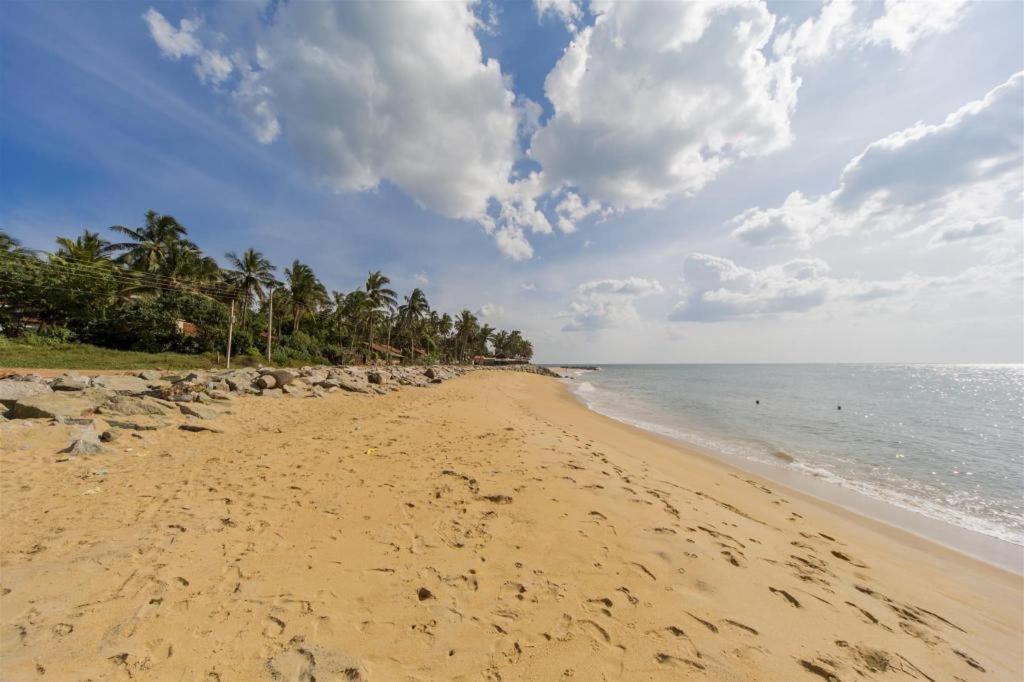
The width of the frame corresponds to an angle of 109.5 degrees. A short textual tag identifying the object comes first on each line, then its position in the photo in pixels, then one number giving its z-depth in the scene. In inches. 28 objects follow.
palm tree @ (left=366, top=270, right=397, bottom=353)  1648.6
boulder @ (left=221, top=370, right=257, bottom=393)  502.3
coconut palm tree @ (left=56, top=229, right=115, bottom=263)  1116.5
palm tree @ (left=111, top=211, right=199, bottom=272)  1330.0
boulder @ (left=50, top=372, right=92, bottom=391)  365.7
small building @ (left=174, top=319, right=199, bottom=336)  1127.6
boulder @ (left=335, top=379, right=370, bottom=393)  629.0
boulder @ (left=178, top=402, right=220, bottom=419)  343.3
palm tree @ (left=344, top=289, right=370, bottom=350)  1672.0
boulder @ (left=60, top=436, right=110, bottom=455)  231.5
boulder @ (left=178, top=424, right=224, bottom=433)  309.6
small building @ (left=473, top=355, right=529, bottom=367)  3208.7
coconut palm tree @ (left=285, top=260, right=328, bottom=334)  1507.1
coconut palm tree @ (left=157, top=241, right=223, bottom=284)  1342.3
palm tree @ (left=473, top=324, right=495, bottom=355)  3427.7
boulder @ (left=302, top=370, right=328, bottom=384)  625.8
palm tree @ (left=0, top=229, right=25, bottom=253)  1092.5
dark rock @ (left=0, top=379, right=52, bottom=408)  303.7
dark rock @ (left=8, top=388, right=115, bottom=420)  283.9
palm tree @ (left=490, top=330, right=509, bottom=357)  3983.8
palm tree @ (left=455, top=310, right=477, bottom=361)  2871.6
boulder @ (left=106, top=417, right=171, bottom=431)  284.2
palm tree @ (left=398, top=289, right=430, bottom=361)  2065.7
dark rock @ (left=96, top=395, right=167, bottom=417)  312.2
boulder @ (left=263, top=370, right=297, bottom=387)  560.1
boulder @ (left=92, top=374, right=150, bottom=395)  410.6
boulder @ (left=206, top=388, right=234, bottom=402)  427.7
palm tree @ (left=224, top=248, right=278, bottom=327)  1197.7
